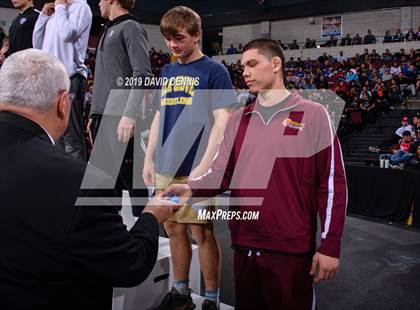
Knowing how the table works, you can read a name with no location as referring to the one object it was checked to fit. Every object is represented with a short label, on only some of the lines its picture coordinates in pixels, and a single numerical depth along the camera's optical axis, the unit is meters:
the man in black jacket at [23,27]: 3.00
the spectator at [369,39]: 17.88
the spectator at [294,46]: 19.87
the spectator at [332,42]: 18.98
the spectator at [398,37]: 17.12
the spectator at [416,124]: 9.11
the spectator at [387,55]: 16.22
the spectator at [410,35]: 16.78
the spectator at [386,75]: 14.81
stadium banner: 19.73
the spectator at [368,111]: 11.77
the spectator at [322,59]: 17.67
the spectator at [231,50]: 21.31
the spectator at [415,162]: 7.05
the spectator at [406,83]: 13.30
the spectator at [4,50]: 3.49
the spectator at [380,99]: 12.10
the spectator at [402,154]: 7.67
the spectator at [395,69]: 14.63
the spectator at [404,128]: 9.77
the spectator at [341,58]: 17.79
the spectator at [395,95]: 12.70
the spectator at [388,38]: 17.44
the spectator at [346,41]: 18.44
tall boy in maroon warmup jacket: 1.82
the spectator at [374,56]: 16.25
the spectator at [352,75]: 14.72
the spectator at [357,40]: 18.17
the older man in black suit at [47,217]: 1.15
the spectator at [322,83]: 14.53
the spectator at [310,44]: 19.50
